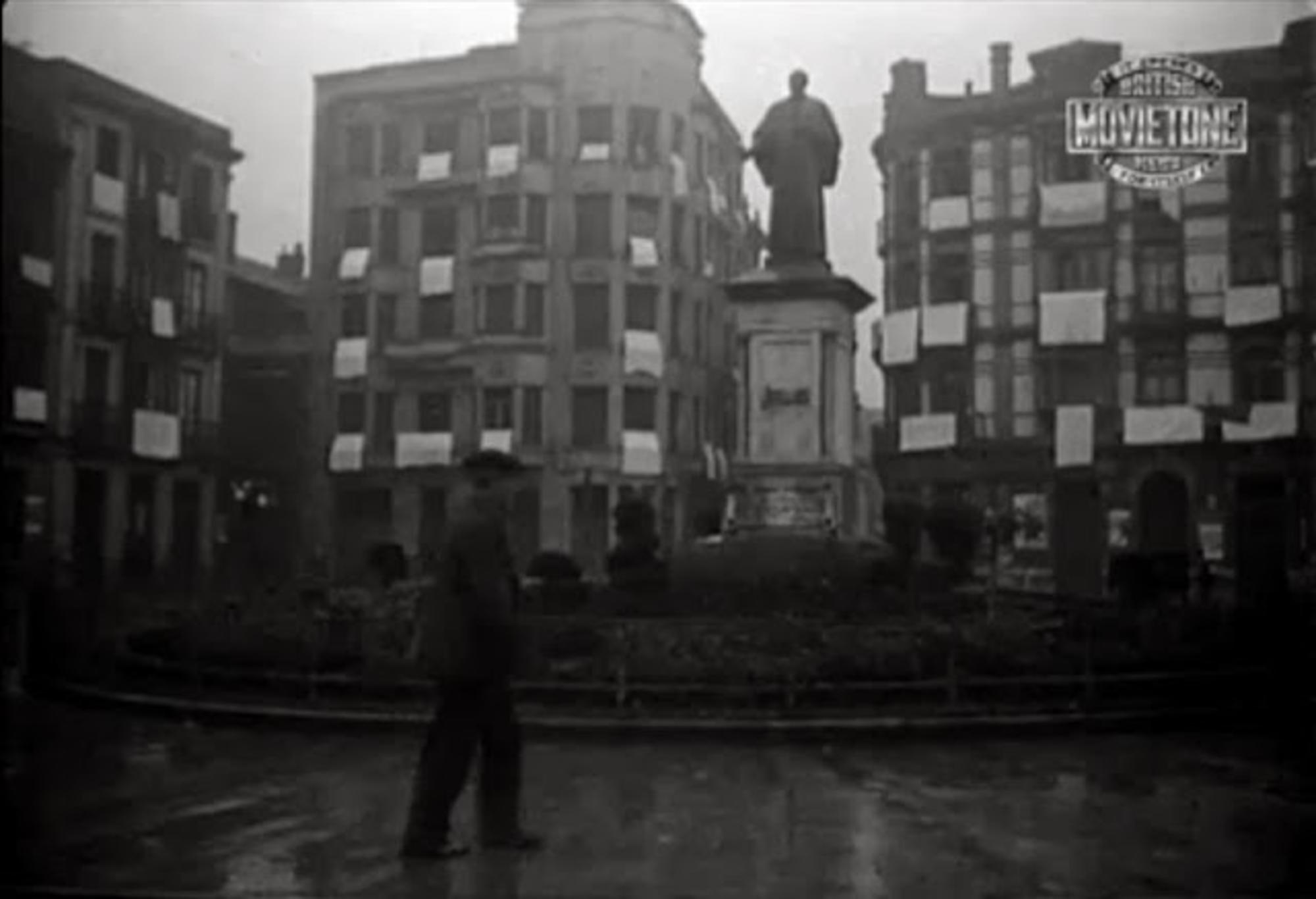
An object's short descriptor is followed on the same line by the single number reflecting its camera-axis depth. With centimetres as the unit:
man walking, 571
